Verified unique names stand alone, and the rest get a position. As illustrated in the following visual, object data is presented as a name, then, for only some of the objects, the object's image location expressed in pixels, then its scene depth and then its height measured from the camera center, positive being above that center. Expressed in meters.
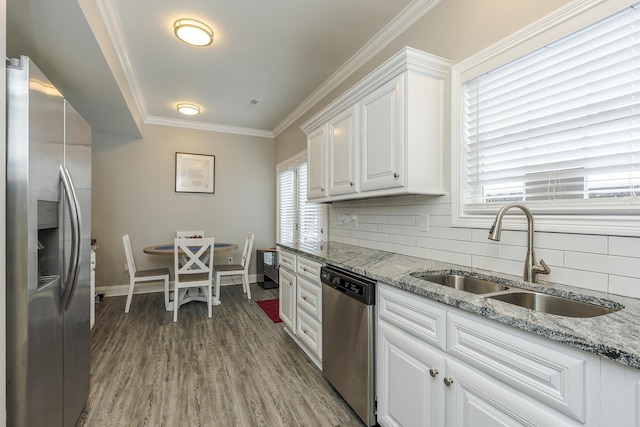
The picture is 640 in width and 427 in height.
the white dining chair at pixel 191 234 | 4.64 -0.33
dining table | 3.70 -1.07
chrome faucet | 1.38 -0.15
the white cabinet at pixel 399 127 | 1.86 +0.58
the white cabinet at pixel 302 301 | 2.27 -0.74
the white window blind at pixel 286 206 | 4.71 +0.12
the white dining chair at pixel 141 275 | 3.61 -0.77
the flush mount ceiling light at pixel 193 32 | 2.33 +1.43
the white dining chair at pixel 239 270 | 4.00 -0.76
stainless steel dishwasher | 1.66 -0.75
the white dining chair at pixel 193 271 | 3.41 -0.66
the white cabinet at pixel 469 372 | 0.83 -0.54
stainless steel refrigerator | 1.07 -0.16
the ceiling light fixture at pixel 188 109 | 4.00 +1.39
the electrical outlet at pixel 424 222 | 2.10 -0.05
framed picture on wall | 4.82 +0.64
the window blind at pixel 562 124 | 1.19 +0.43
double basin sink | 1.18 -0.36
